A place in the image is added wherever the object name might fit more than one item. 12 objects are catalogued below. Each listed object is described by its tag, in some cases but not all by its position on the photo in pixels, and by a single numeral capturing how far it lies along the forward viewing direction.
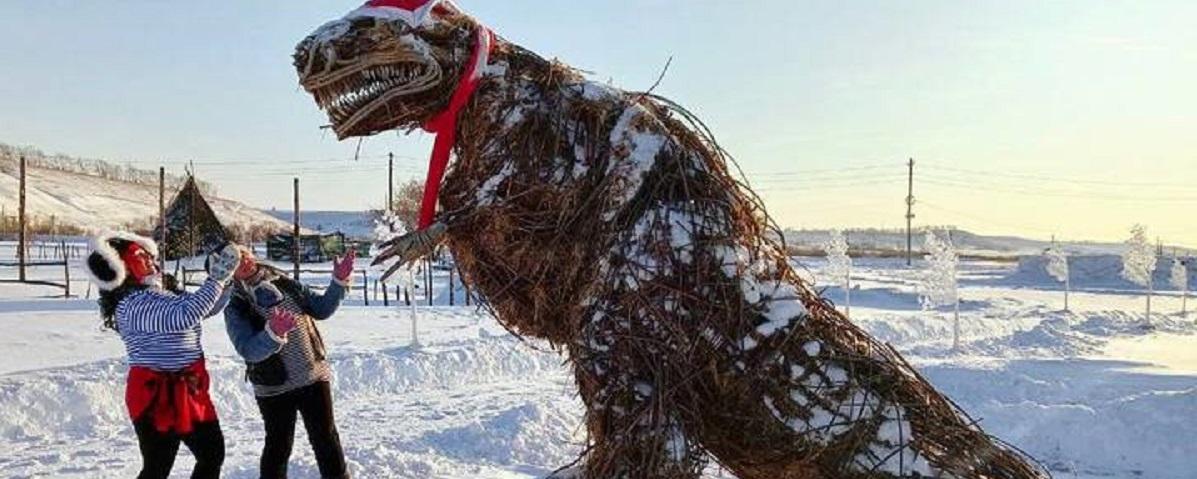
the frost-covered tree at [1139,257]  34.31
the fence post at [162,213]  21.18
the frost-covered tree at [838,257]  25.38
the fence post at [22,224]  25.16
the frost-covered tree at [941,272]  23.75
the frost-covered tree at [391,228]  15.76
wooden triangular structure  27.62
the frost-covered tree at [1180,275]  36.44
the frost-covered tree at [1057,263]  35.97
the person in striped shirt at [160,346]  4.59
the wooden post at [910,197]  58.16
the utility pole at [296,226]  19.44
